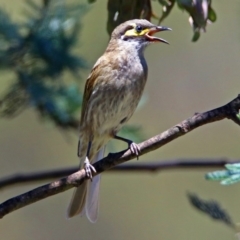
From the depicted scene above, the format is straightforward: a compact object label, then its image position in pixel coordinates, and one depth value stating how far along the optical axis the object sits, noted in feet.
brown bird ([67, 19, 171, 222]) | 25.94
